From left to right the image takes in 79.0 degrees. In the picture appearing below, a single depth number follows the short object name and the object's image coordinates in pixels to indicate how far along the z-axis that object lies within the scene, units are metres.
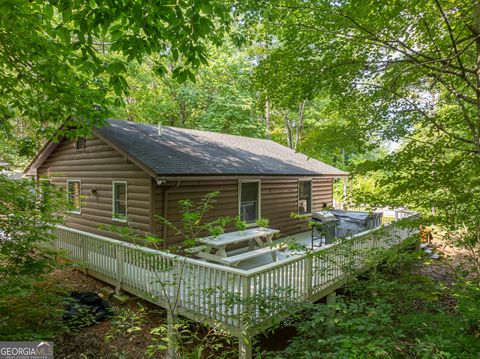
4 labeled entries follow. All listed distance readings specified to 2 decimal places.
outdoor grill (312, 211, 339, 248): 8.27
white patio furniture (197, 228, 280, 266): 6.29
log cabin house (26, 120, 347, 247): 7.31
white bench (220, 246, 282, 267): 6.05
